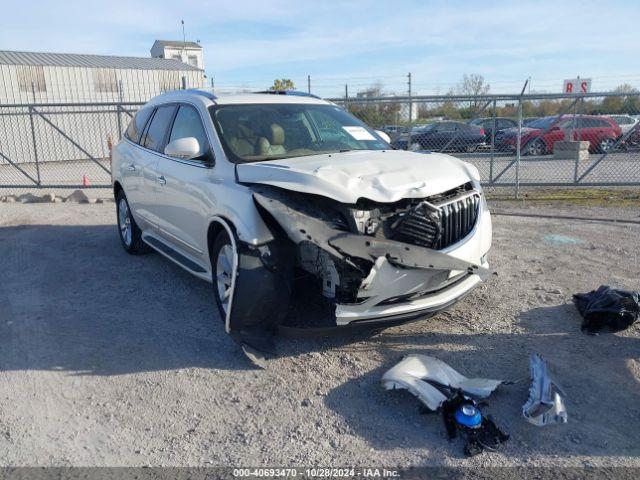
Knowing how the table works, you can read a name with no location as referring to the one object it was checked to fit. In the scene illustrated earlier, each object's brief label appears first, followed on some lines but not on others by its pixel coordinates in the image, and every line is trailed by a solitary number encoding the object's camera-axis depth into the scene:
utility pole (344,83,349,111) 11.05
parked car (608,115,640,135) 14.89
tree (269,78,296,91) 33.10
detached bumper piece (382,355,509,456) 3.12
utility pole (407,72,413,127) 11.24
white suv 3.79
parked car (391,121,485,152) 11.66
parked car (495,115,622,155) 14.09
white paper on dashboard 5.54
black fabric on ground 4.36
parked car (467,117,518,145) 11.61
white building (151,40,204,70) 44.09
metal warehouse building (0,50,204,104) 23.12
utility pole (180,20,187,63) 43.62
